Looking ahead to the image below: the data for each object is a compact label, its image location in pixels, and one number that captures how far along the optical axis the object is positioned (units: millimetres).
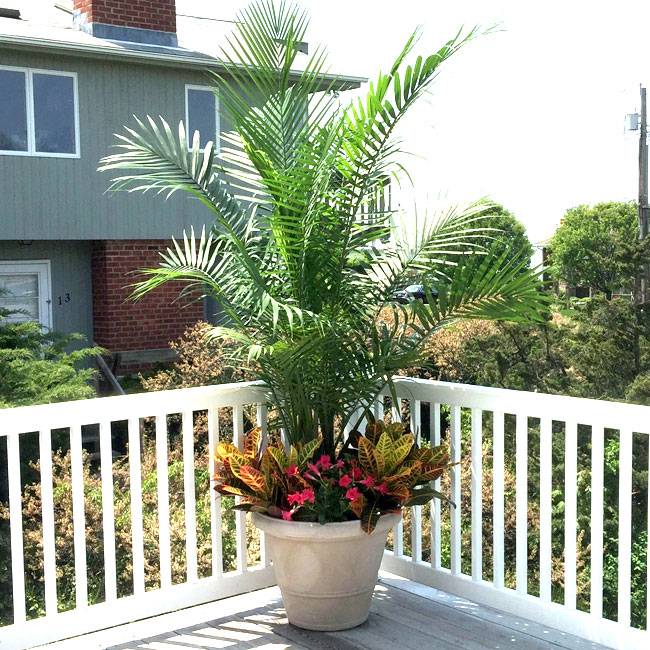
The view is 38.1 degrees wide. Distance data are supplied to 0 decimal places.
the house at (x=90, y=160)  12539
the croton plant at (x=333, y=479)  3283
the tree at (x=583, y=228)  44125
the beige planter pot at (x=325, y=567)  3281
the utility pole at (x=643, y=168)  21625
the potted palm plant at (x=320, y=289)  3297
